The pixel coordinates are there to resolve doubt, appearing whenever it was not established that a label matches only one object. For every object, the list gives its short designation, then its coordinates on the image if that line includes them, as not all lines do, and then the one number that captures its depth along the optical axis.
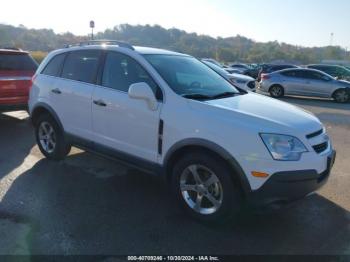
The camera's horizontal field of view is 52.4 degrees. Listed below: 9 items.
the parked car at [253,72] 29.75
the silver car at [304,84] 15.06
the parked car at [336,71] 22.80
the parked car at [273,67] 24.14
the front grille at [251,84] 11.90
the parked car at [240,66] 33.31
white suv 3.29
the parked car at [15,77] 7.51
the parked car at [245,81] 11.71
